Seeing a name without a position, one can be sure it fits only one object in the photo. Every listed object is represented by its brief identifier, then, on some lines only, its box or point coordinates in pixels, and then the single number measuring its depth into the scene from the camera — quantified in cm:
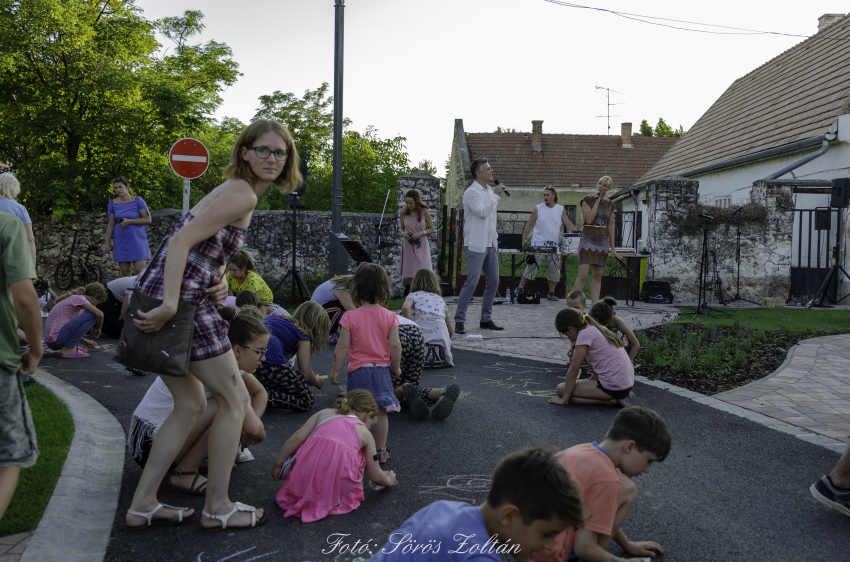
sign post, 1145
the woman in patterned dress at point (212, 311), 275
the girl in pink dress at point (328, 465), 334
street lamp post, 1080
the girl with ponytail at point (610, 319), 576
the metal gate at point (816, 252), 1377
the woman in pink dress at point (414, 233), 1056
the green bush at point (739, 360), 715
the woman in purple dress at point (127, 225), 1015
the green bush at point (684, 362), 691
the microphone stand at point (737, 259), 1331
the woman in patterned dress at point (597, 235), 1019
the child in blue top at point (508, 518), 182
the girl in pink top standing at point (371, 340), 442
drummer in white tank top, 1277
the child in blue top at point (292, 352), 514
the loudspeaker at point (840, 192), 1266
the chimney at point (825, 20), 2181
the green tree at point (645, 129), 5678
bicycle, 1483
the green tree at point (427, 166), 6110
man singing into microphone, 921
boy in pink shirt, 264
